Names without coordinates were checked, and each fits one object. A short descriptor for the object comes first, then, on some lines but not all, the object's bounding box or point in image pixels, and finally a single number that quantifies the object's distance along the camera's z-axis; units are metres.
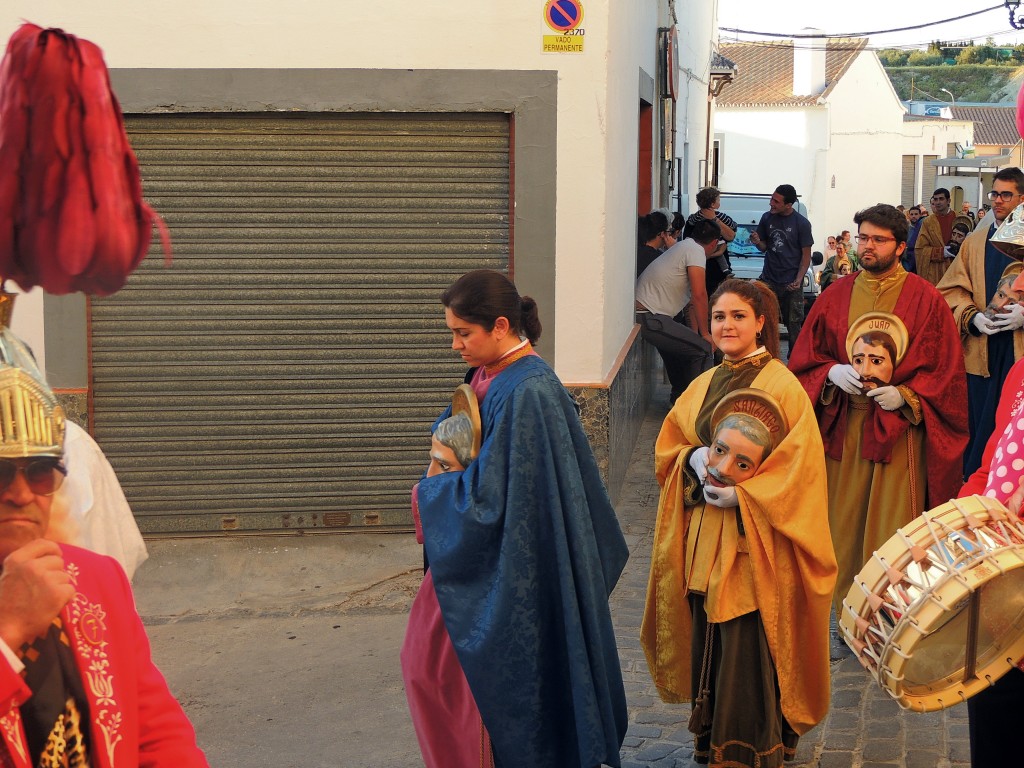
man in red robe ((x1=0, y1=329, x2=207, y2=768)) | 1.59
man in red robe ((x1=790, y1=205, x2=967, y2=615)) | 5.95
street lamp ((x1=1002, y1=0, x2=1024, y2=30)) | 19.94
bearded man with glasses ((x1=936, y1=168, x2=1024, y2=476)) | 7.85
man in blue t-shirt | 13.95
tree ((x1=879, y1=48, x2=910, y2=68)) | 108.44
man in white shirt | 11.12
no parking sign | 7.38
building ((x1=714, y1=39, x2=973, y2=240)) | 47.59
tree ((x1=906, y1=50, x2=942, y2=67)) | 108.75
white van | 18.57
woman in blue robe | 4.07
